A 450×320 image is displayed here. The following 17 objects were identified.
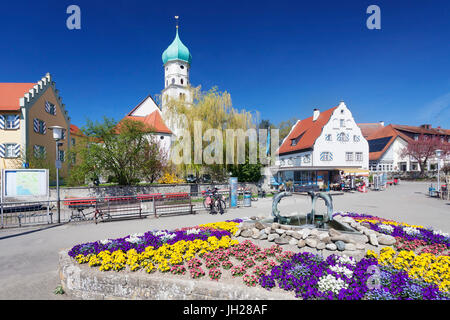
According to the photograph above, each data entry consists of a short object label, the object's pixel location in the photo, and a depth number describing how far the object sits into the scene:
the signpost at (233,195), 14.25
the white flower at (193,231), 6.36
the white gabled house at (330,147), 29.86
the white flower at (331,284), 3.55
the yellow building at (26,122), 22.20
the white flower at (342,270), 3.89
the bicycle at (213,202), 12.44
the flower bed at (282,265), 3.53
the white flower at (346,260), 4.33
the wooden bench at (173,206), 12.20
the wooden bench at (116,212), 10.55
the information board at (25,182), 11.63
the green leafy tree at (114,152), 15.70
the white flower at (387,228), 6.26
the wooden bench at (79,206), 10.64
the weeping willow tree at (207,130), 18.89
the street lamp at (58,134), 10.02
